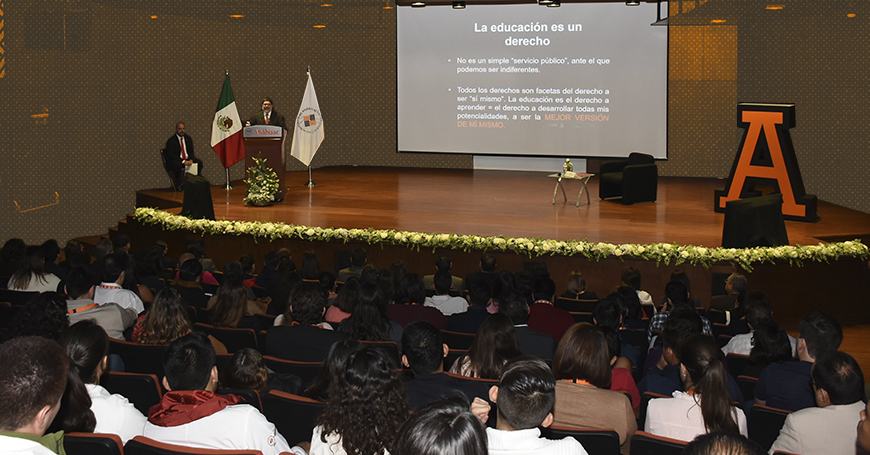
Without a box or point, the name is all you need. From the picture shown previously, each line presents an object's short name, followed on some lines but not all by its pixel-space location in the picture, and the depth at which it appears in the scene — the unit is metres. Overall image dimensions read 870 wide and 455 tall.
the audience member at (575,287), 6.28
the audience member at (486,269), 6.58
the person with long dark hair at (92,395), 2.45
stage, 8.57
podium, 10.53
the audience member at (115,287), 5.09
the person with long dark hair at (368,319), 4.31
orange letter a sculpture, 9.08
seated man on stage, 11.30
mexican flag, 10.83
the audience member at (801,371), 3.48
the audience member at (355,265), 7.03
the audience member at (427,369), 3.22
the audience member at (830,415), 2.89
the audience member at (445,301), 5.68
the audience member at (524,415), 2.24
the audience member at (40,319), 3.71
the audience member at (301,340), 4.13
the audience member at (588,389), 3.15
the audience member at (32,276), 5.76
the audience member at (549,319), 5.06
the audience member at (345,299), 4.91
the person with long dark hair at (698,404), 2.96
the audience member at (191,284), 5.59
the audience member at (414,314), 5.04
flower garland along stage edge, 7.39
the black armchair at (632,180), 10.33
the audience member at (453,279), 6.43
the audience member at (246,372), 3.25
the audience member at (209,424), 2.63
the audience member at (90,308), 4.49
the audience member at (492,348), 3.66
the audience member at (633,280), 6.42
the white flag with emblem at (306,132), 11.85
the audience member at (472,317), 5.01
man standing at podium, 11.00
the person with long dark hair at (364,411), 2.43
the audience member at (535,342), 4.33
